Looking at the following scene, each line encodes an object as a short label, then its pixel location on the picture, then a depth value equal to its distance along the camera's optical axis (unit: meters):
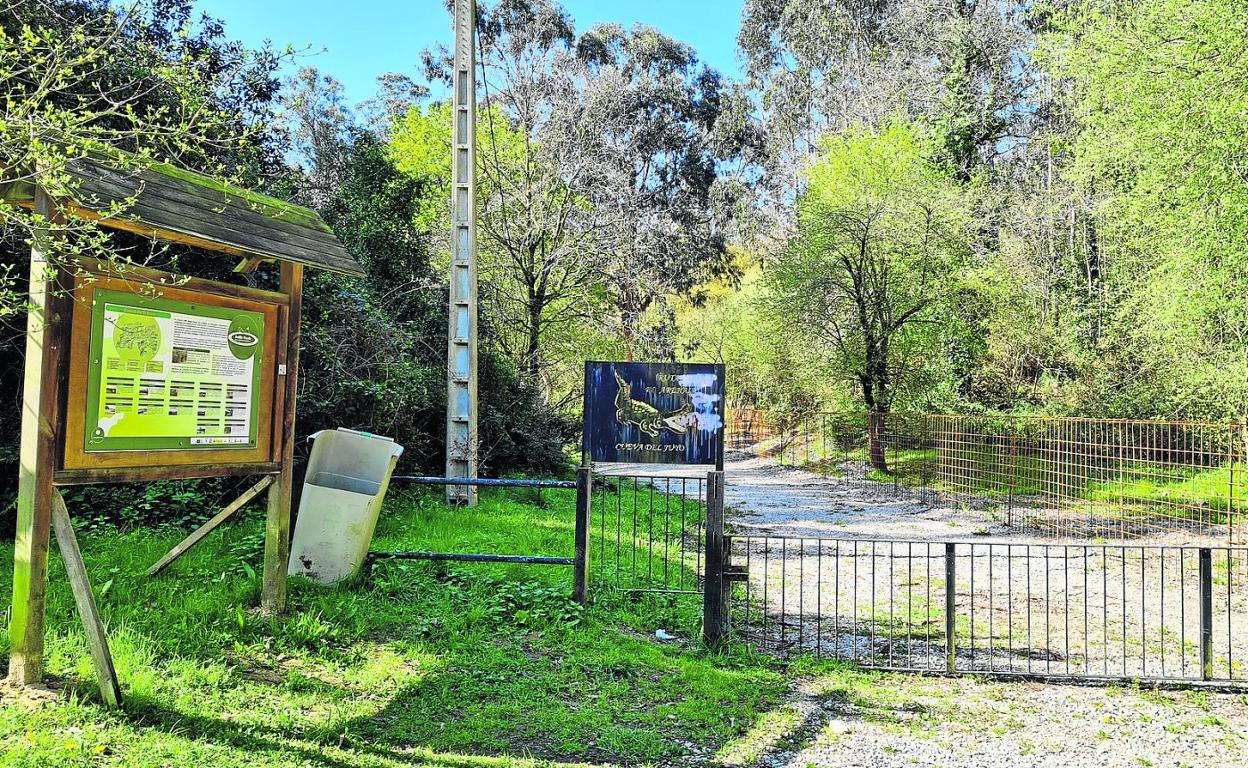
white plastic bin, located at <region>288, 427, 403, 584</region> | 6.30
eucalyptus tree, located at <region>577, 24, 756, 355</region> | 40.25
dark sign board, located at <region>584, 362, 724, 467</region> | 6.94
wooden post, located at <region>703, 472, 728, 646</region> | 5.91
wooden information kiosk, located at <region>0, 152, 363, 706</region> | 4.13
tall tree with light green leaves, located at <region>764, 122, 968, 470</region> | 19.70
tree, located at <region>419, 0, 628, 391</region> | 16.75
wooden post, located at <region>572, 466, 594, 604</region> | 6.21
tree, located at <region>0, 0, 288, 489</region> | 3.45
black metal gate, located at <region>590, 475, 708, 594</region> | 7.61
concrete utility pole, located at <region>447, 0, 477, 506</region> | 10.88
